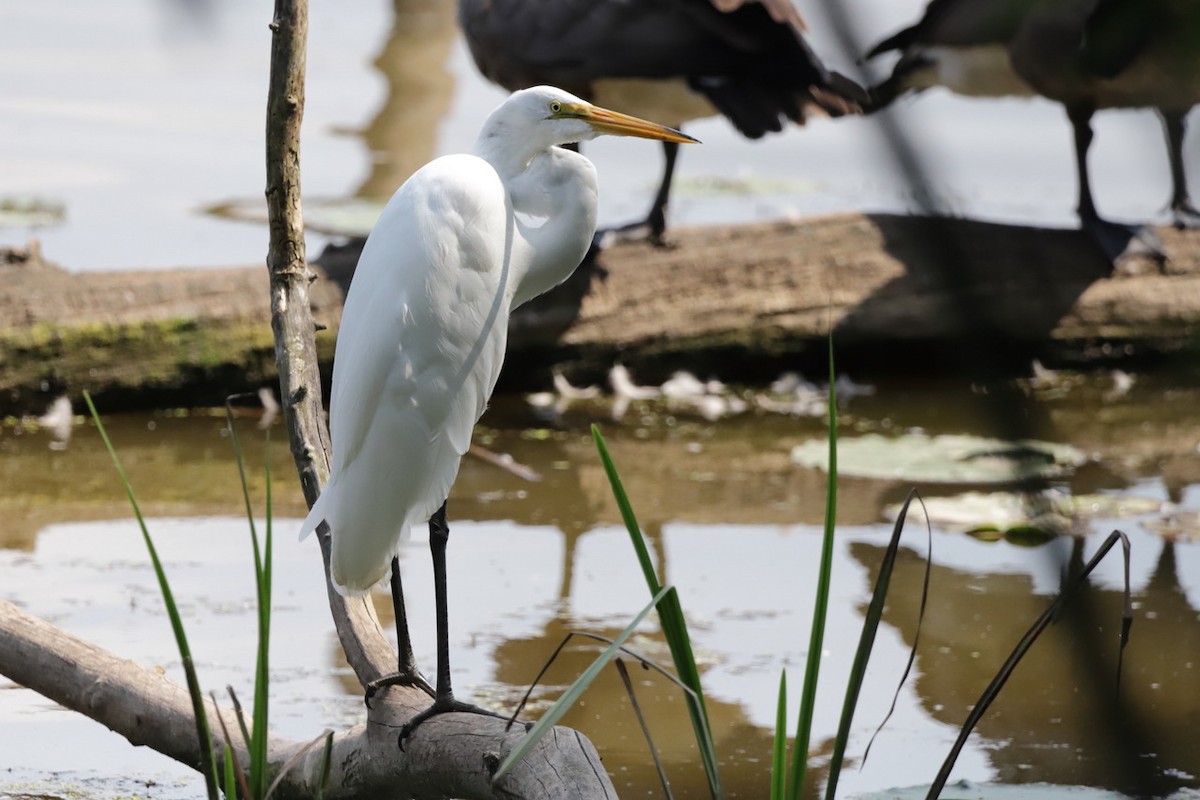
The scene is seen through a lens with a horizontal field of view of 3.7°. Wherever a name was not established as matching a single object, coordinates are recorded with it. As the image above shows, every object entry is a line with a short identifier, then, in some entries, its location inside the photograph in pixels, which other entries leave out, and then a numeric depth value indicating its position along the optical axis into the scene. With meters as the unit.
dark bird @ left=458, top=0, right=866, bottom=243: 18.01
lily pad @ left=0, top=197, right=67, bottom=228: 25.10
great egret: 15.28
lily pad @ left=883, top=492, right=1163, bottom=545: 16.28
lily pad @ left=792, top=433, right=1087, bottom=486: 16.53
